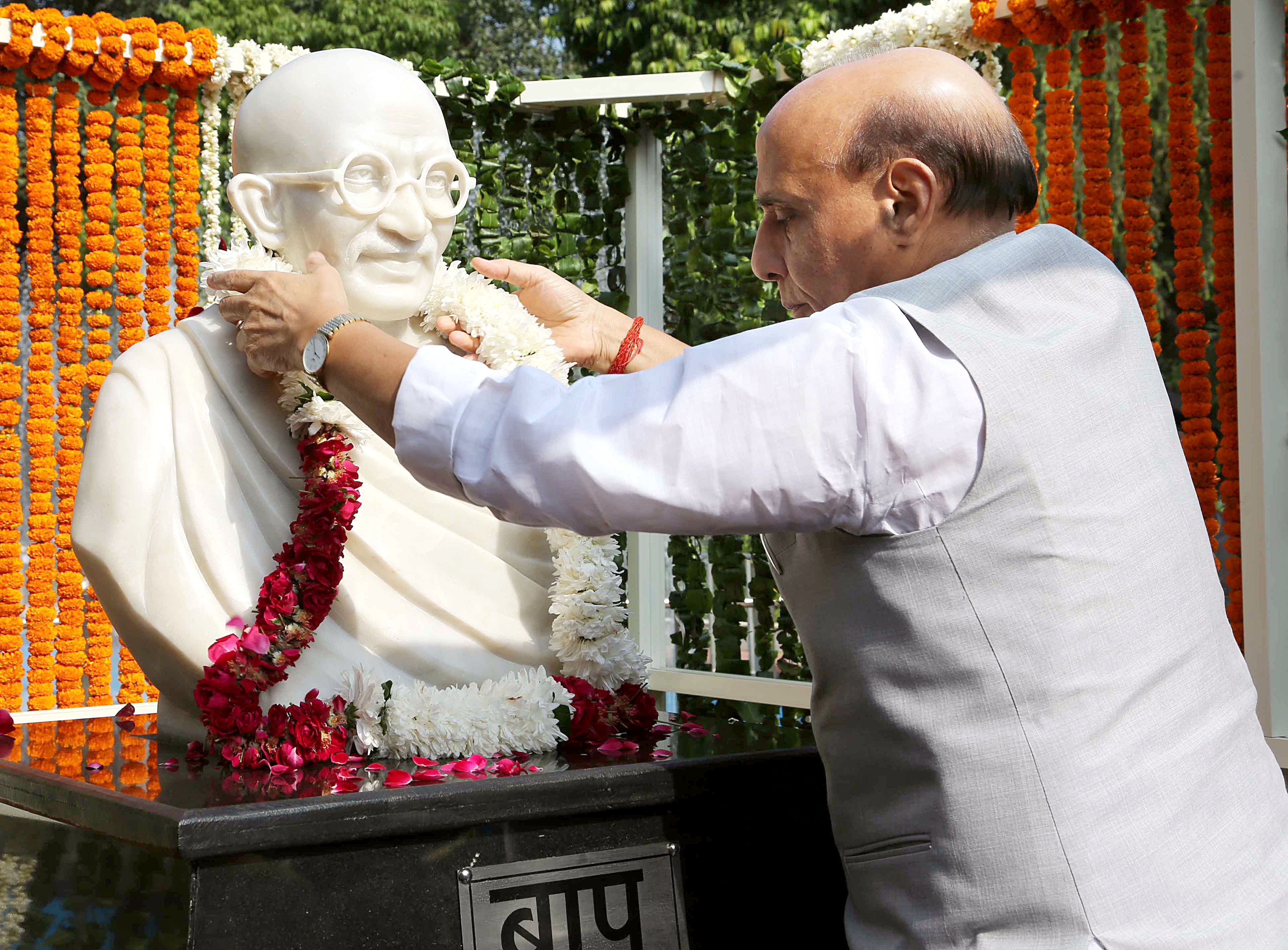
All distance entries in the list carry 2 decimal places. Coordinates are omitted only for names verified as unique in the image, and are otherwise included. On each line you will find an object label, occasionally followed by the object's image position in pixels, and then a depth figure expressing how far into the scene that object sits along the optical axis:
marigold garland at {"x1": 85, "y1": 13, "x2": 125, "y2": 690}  4.68
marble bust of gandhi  2.07
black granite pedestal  1.65
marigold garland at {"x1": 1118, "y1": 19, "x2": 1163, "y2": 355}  4.13
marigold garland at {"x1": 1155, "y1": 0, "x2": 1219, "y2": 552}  3.95
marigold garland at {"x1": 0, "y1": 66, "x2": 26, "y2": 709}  4.54
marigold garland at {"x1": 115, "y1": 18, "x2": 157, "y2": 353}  4.73
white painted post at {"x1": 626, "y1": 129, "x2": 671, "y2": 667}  5.14
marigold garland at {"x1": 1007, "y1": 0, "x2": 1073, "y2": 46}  4.16
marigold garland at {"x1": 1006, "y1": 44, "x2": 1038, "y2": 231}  4.27
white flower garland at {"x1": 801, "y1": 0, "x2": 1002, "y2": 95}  4.36
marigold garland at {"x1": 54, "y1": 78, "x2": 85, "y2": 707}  4.64
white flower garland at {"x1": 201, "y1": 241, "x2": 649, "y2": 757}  2.00
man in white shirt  1.36
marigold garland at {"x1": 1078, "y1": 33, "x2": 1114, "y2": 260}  4.20
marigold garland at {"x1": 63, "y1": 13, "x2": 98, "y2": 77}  4.44
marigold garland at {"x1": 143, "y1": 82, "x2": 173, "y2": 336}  4.79
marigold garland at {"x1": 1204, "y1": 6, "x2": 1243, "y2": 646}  3.85
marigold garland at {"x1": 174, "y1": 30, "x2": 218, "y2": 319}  4.77
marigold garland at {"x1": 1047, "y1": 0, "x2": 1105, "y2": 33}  4.10
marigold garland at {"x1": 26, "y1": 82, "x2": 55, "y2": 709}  4.61
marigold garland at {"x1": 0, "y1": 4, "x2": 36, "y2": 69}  4.33
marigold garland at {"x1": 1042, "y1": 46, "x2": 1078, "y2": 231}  4.23
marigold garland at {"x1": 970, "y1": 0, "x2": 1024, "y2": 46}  4.22
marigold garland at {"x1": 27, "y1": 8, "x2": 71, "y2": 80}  4.42
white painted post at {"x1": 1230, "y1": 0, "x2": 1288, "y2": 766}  3.56
